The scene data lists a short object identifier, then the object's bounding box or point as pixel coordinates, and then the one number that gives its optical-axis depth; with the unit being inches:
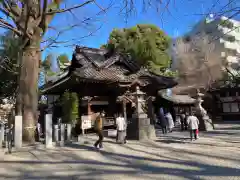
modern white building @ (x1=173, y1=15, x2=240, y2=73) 1005.0
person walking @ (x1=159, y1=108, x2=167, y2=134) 441.5
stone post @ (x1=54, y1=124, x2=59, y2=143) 316.4
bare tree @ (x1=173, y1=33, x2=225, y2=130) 912.4
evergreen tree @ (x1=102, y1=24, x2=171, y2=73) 817.2
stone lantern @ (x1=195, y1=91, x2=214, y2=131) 450.7
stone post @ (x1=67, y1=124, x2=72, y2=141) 337.4
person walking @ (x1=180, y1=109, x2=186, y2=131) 502.8
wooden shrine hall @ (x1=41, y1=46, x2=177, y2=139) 473.9
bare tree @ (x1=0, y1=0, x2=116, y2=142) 317.6
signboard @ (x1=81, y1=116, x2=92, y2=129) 386.7
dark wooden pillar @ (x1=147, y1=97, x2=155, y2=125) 562.0
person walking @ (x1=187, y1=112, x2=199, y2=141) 322.0
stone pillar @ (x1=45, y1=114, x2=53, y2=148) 297.1
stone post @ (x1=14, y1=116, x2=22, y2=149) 283.3
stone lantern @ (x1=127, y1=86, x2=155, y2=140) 352.6
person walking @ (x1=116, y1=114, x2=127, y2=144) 323.8
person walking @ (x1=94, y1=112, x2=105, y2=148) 273.7
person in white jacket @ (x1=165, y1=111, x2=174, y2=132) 447.1
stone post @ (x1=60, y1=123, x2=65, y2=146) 322.9
